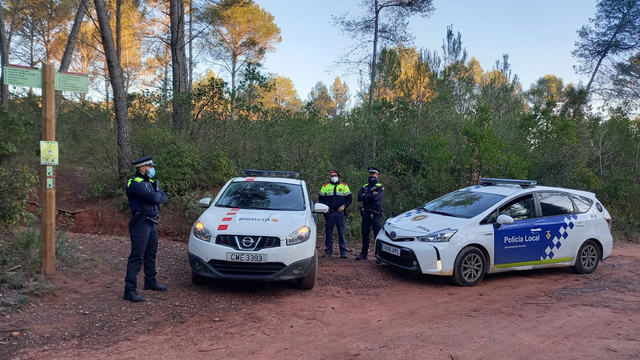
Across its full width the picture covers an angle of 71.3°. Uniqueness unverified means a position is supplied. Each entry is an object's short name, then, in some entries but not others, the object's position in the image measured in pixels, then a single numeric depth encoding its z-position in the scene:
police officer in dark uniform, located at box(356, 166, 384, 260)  9.06
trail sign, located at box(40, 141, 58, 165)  5.91
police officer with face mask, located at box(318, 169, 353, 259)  9.09
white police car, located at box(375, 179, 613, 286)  7.08
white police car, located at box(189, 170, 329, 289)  5.93
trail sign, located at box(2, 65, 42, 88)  5.74
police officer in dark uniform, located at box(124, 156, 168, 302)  5.79
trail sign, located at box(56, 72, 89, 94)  6.26
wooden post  6.05
